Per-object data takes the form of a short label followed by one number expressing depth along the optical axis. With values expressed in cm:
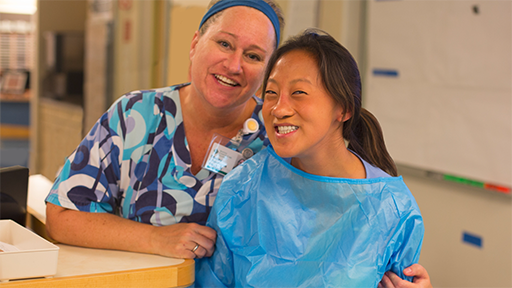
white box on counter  103
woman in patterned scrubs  137
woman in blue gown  118
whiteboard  212
